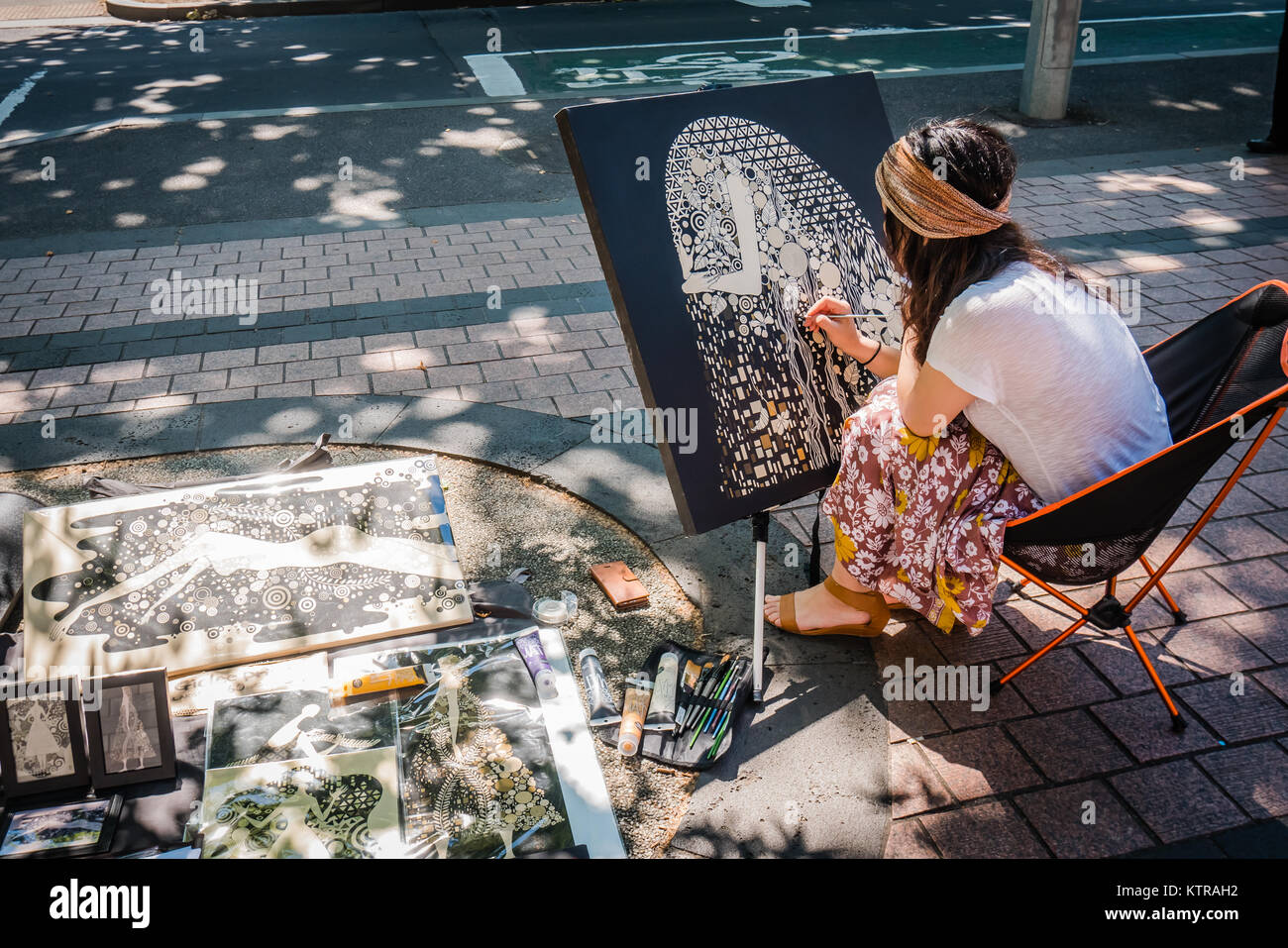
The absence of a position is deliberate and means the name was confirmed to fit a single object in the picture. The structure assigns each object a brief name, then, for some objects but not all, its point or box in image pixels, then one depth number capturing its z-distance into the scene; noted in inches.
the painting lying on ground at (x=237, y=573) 113.0
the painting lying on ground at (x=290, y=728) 101.4
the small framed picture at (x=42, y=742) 94.8
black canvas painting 100.4
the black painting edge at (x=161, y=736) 96.4
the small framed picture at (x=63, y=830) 90.0
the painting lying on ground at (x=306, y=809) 91.7
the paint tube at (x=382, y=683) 108.4
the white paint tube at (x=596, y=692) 109.7
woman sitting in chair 93.7
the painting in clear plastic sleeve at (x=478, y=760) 94.3
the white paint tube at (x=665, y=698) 109.0
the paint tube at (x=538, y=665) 112.0
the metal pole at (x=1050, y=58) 321.7
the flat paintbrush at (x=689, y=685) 109.9
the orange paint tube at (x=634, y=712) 105.7
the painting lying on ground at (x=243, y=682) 108.7
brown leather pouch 126.7
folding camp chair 94.6
